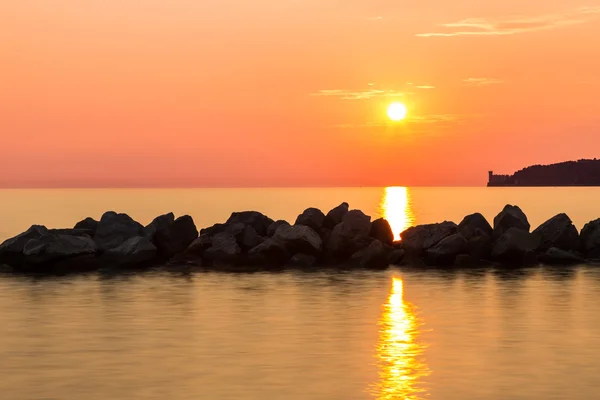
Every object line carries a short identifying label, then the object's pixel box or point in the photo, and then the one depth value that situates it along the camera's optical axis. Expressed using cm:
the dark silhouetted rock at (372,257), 4653
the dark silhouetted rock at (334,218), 4922
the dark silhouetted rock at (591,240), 5012
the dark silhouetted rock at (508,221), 4834
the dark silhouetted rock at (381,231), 4897
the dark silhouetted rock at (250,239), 4709
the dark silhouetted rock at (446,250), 4647
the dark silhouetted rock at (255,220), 5022
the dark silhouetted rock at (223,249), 4625
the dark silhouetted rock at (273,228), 4853
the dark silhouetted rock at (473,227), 4841
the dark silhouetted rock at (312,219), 4891
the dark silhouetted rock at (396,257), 4744
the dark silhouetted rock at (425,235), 4762
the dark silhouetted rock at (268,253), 4584
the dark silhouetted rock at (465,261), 4676
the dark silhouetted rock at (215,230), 4928
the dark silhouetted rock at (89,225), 5112
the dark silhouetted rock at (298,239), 4653
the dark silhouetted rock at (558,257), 4838
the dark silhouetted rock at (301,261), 4644
